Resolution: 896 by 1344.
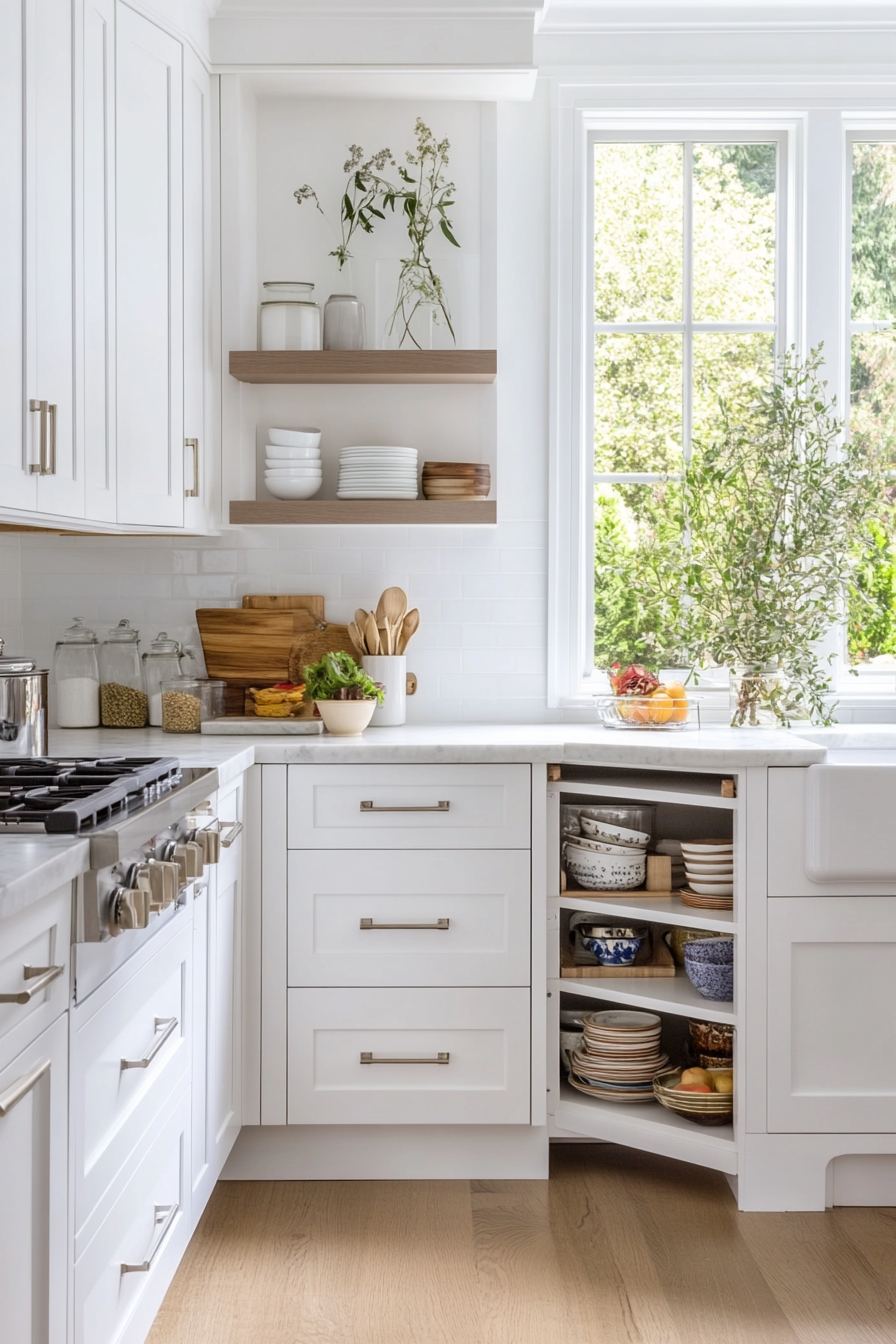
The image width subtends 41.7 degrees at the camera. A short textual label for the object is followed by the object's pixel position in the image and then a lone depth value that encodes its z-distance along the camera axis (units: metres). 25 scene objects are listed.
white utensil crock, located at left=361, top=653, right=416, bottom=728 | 3.09
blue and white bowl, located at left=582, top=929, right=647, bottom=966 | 2.81
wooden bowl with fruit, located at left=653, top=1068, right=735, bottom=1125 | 2.62
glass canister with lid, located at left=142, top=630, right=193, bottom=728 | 3.04
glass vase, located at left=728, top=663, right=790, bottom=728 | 3.09
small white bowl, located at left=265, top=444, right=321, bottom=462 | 3.08
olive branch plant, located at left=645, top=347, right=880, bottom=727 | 3.09
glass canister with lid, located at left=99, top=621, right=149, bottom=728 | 3.04
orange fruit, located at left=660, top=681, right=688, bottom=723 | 2.96
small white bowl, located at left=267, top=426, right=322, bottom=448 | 3.08
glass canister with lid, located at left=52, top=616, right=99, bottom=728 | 3.03
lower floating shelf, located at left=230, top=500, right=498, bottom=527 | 3.00
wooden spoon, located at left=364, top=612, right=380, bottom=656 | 3.11
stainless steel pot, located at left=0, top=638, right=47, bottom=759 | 2.28
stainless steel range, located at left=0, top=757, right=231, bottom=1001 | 1.49
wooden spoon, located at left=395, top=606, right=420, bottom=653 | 3.17
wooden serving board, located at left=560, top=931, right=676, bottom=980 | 2.77
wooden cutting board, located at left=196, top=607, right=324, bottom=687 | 3.18
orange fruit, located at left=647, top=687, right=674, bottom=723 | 2.95
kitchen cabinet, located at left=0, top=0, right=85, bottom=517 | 1.92
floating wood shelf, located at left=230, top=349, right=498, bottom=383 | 3.00
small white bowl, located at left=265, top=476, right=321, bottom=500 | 3.08
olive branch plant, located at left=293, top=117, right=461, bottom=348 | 3.15
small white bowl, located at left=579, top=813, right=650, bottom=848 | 2.79
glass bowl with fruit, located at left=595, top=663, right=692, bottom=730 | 2.95
